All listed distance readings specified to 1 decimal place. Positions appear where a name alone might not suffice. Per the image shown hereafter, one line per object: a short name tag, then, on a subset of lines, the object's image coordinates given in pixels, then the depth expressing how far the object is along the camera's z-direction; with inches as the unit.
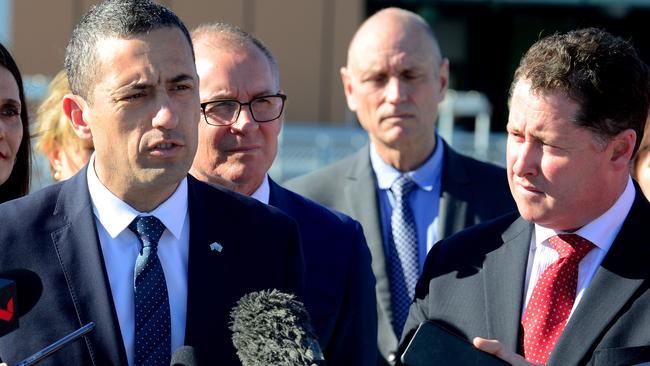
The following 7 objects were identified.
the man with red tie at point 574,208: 240.7
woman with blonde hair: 364.5
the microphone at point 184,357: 201.5
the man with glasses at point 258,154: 304.7
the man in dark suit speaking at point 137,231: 222.2
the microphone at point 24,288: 202.4
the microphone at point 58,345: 189.5
